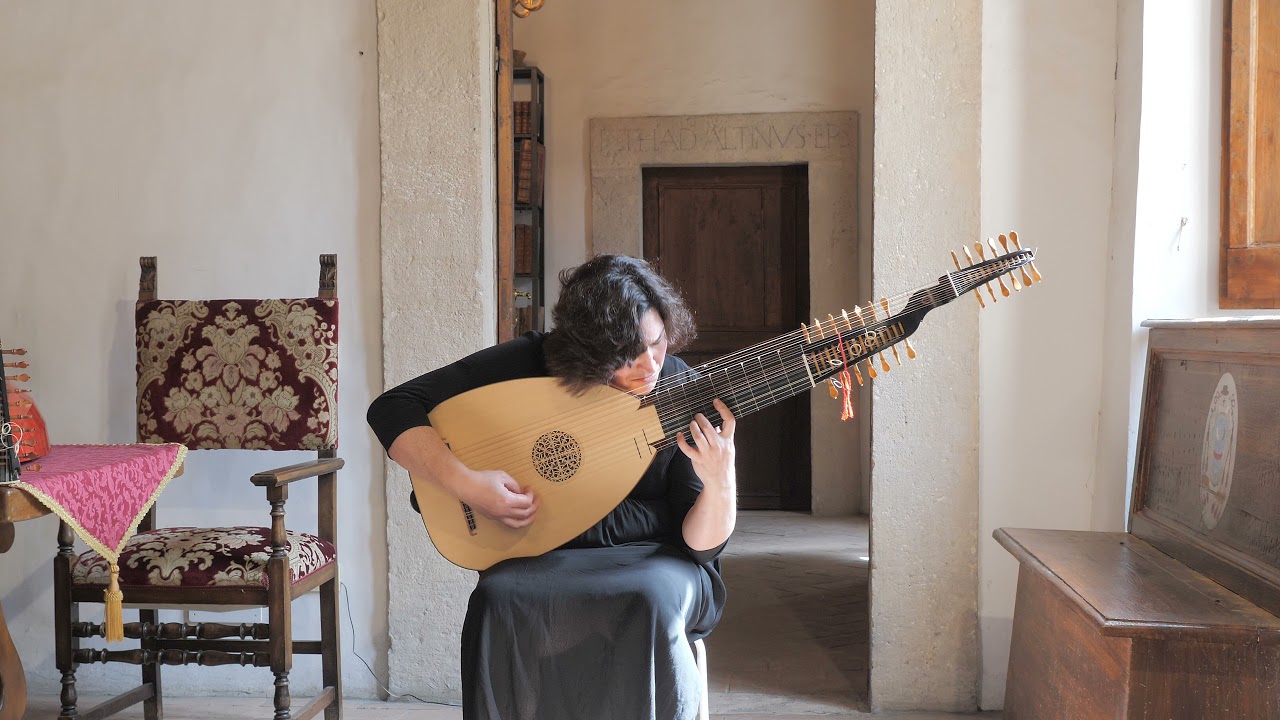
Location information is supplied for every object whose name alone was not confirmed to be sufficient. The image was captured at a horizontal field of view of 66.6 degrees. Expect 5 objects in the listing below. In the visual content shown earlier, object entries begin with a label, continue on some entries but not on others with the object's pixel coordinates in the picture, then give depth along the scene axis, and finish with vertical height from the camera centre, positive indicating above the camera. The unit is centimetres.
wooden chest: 154 -47
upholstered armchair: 228 -26
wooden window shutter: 225 +41
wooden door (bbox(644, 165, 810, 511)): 573 +34
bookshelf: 536 +72
